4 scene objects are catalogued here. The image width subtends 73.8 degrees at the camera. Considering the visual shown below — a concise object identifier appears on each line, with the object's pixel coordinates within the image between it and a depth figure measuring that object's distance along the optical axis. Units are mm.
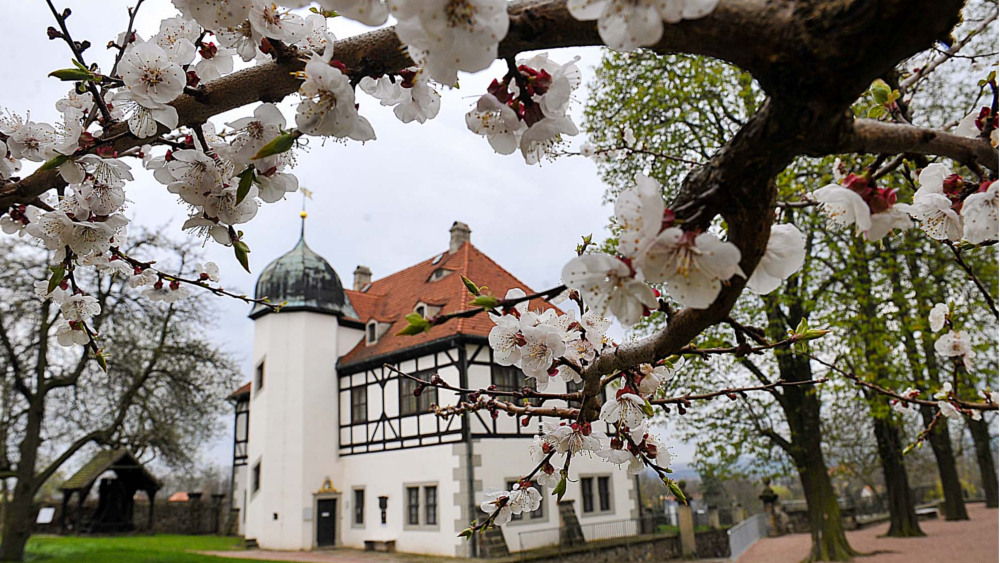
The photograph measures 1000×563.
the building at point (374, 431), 13742
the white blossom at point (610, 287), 902
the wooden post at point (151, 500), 21958
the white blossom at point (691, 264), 867
